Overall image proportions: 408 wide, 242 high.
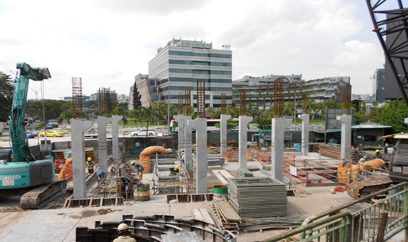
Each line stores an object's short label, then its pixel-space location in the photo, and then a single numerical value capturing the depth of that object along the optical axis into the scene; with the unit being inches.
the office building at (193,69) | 3184.1
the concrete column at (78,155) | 551.5
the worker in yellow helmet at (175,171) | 772.7
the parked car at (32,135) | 1841.8
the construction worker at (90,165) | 805.9
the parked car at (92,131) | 2087.2
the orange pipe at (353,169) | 590.9
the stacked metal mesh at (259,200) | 376.2
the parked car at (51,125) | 2613.4
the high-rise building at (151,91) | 3489.2
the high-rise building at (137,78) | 4803.2
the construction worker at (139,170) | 701.9
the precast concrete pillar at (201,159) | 565.9
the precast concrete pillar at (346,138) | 863.1
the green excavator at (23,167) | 537.3
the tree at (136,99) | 3688.0
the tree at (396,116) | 1367.6
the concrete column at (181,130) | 972.6
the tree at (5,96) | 2332.8
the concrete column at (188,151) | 823.7
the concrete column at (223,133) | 1053.1
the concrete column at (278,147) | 583.2
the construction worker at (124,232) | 257.3
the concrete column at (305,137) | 1091.9
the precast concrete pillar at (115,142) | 987.9
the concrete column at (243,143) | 832.9
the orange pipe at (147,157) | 875.4
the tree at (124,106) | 4970.5
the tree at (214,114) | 2592.8
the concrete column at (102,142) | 842.8
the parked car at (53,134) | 1877.5
